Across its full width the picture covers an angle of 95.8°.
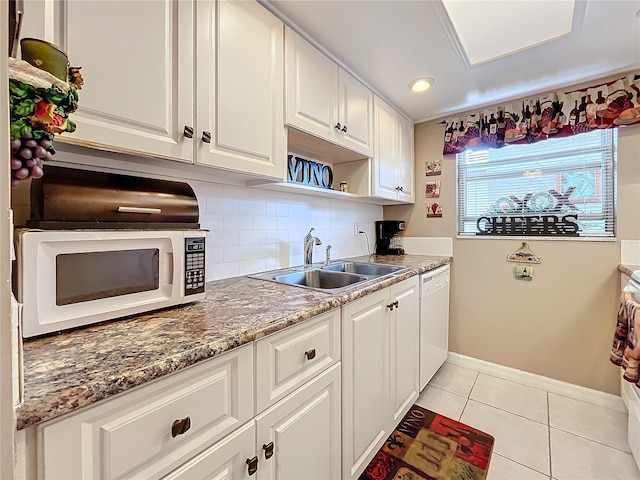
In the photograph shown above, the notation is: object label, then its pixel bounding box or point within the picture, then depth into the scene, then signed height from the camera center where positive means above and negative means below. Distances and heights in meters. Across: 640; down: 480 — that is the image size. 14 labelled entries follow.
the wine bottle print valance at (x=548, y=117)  1.86 +0.87
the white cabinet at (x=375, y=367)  1.24 -0.66
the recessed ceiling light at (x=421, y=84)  1.93 +1.05
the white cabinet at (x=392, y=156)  2.13 +0.66
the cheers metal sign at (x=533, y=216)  2.11 +0.16
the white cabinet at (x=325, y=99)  1.43 +0.78
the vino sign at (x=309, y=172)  1.88 +0.45
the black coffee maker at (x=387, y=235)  2.68 +0.01
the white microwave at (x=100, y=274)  0.67 -0.10
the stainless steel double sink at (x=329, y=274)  1.63 -0.23
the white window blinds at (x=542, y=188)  2.00 +0.37
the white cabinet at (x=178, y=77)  0.81 +0.54
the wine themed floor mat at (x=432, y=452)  1.44 -1.17
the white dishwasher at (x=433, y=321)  1.98 -0.64
